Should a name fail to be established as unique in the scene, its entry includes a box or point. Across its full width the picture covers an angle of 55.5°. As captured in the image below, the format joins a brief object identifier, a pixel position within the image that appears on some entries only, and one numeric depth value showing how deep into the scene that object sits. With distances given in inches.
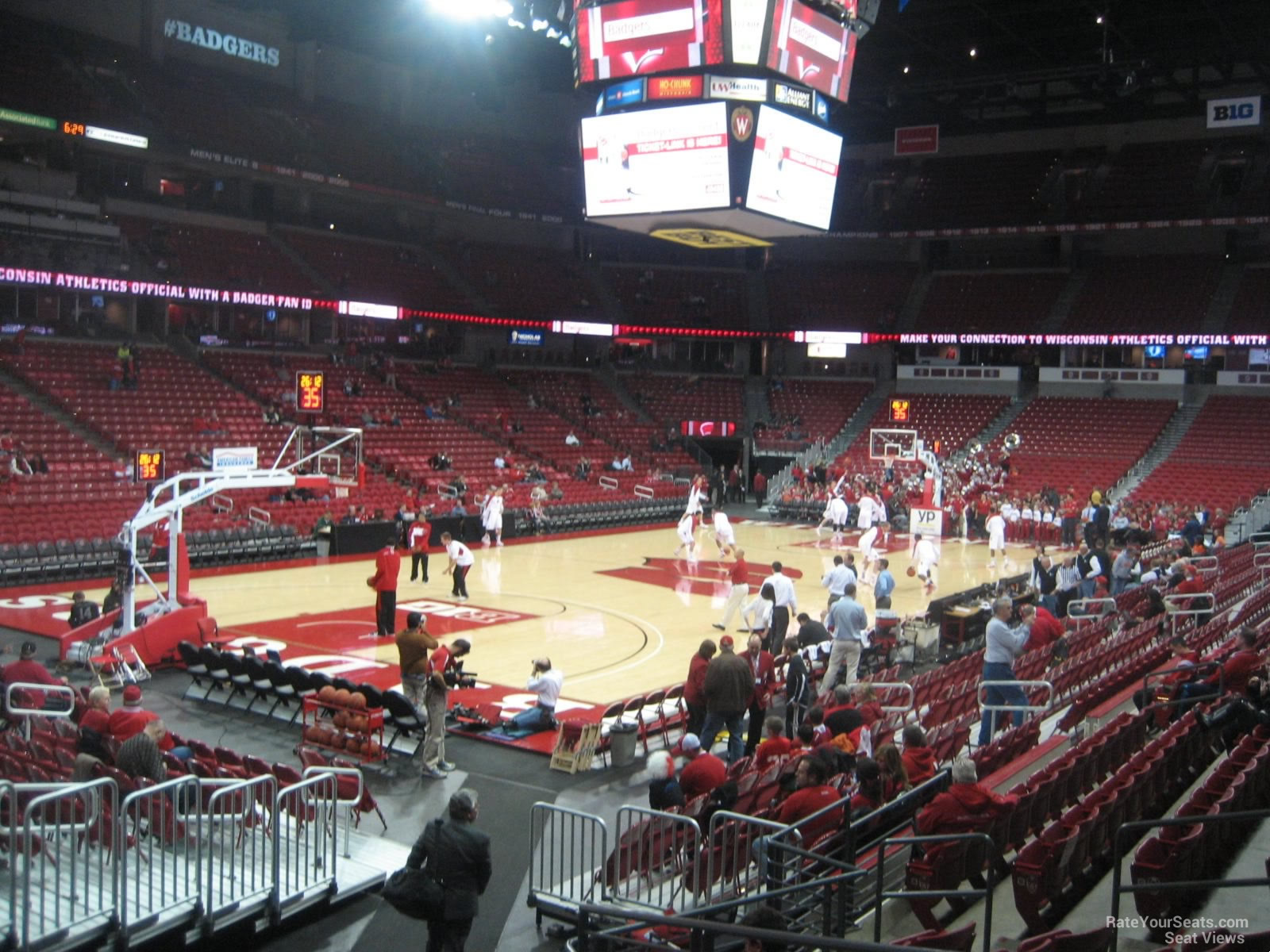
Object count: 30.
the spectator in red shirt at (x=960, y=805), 296.8
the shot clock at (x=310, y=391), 740.6
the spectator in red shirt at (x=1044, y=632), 575.2
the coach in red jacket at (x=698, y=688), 469.1
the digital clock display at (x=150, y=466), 793.6
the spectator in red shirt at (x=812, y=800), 308.2
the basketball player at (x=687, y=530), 1096.2
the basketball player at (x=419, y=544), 903.1
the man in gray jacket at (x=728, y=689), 449.7
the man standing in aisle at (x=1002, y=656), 478.6
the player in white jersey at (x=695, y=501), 1127.0
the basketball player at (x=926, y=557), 926.4
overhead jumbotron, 744.3
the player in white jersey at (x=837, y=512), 1285.7
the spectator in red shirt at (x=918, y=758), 352.5
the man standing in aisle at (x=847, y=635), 553.6
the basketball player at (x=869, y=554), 1020.5
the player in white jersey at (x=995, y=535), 1135.0
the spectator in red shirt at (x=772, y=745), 376.2
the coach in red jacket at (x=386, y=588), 695.1
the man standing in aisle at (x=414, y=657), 489.7
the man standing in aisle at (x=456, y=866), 264.5
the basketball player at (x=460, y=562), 829.8
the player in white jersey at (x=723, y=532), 1005.2
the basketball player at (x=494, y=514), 1135.0
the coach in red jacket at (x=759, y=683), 479.5
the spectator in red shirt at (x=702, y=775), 354.0
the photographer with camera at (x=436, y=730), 451.2
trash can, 475.5
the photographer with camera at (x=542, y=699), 507.8
